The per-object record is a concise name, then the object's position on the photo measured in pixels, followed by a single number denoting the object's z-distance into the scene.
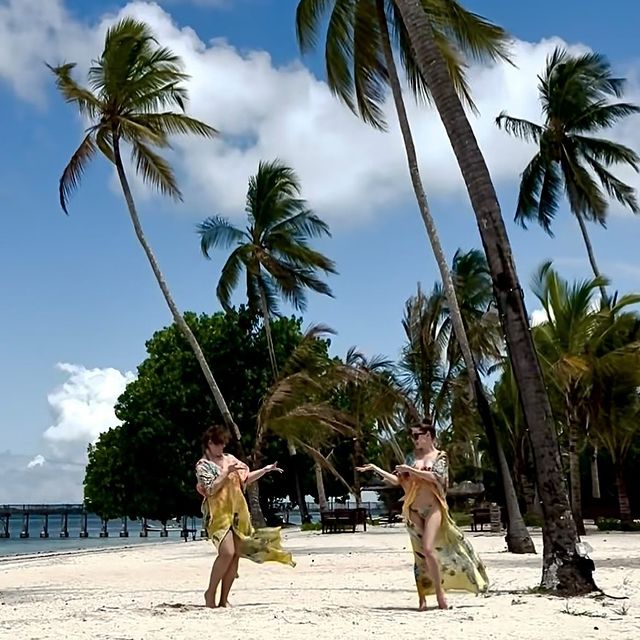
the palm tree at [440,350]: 27.28
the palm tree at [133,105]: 24.12
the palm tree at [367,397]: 27.42
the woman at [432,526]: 8.16
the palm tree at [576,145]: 30.08
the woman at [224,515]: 8.32
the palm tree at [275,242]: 33.84
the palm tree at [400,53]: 16.55
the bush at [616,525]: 25.46
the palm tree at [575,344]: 21.80
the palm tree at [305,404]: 27.17
